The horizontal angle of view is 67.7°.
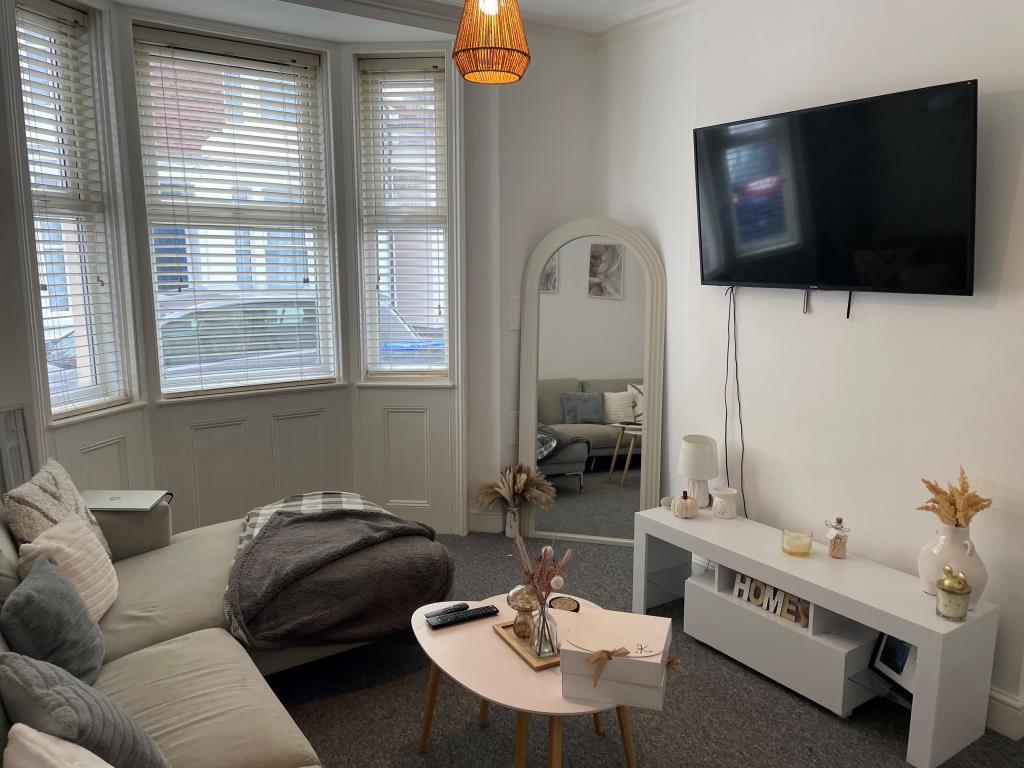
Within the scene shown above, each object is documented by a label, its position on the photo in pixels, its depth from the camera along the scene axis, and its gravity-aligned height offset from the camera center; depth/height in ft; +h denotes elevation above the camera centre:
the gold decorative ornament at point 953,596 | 7.41 -2.98
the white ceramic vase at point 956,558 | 7.75 -2.75
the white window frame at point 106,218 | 9.70 +1.09
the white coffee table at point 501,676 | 6.30 -3.33
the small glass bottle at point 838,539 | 8.96 -2.93
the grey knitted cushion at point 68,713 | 4.72 -2.61
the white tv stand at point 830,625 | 7.48 -3.78
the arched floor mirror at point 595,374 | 13.15 -1.45
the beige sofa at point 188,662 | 6.02 -3.44
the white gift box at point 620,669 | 6.20 -3.06
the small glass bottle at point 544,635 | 6.93 -3.12
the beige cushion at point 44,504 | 7.81 -2.22
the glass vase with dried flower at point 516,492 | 13.55 -3.54
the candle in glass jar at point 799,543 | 9.09 -3.01
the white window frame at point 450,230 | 12.96 +1.10
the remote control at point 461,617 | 7.53 -3.23
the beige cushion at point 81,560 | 7.40 -2.65
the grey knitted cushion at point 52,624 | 6.03 -2.68
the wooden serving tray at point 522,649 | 6.78 -3.26
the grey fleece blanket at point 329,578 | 8.30 -3.23
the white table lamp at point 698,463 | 10.61 -2.38
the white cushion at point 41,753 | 4.25 -2.56
